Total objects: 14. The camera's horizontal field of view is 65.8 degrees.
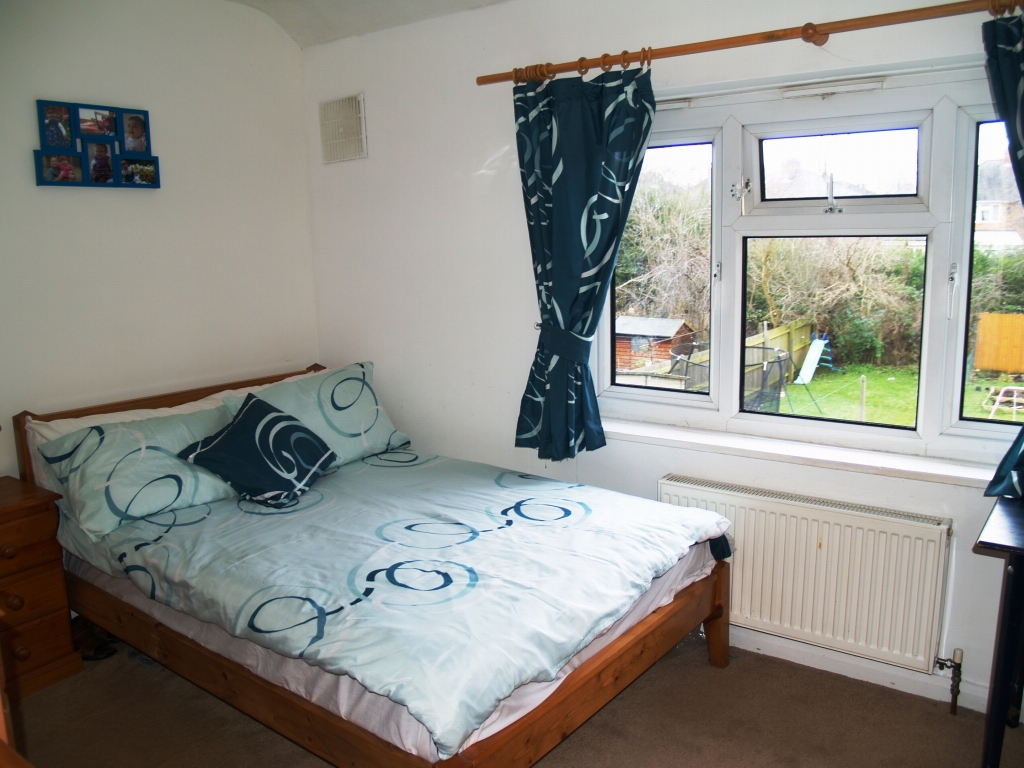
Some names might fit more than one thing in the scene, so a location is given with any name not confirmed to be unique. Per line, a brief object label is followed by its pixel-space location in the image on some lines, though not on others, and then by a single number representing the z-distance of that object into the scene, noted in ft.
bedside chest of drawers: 8.43
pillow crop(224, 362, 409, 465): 10.32
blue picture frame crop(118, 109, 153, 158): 10.10
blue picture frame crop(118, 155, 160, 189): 10.15
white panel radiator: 7.89
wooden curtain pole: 6.99
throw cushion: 9.16
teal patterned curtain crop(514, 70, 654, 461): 8.95
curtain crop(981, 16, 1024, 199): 6.85
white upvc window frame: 7.86
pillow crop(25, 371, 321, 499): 9.10
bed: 5.66
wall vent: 11.66
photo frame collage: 9.43
